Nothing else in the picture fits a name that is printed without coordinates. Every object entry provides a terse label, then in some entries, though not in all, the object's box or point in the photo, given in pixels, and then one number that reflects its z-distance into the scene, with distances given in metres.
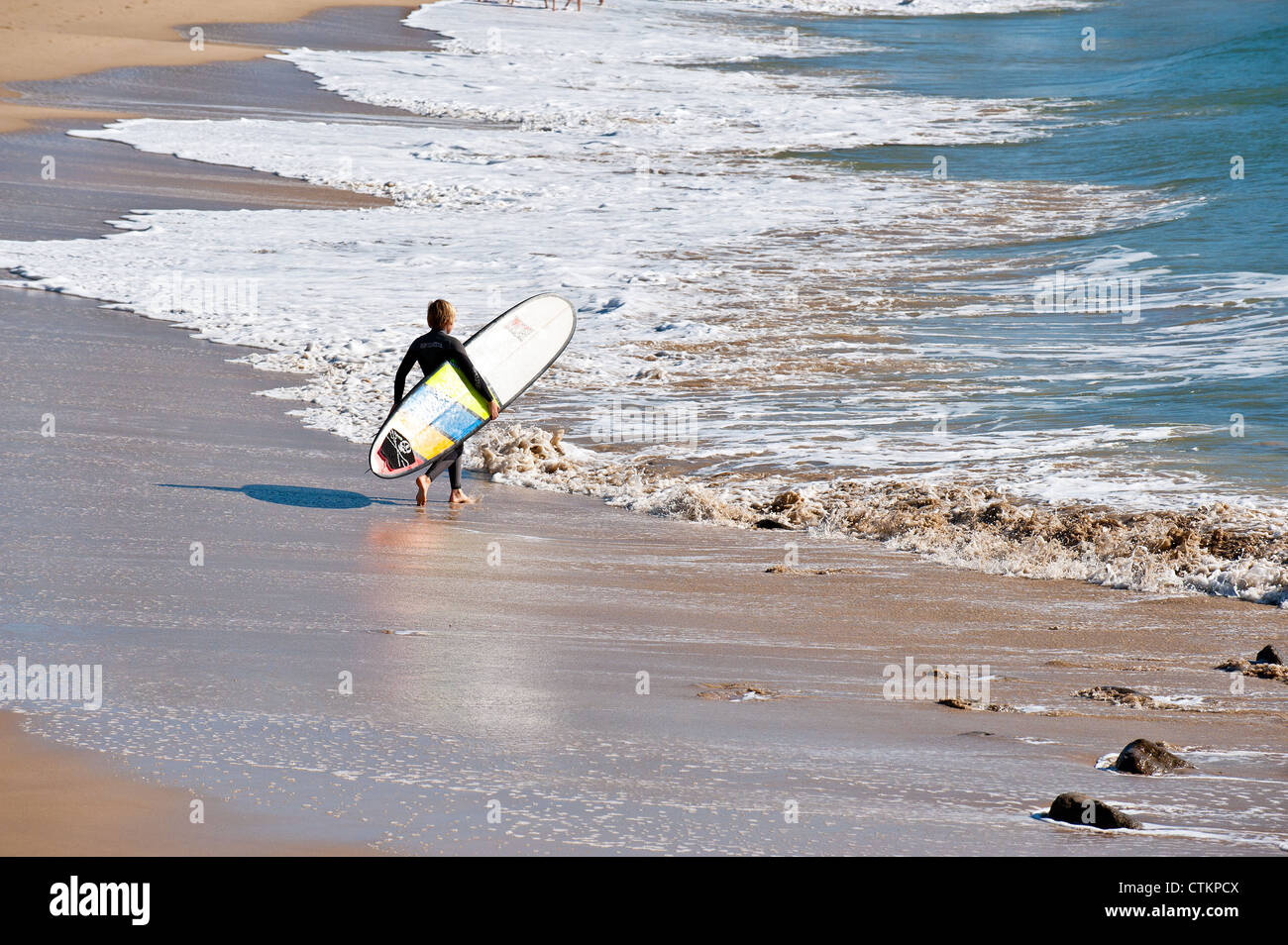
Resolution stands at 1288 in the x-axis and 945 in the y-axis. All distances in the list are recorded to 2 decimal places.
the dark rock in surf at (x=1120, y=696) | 10.66
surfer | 17.17
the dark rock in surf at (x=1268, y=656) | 11.59
